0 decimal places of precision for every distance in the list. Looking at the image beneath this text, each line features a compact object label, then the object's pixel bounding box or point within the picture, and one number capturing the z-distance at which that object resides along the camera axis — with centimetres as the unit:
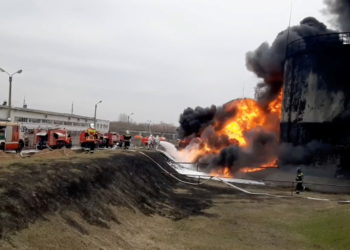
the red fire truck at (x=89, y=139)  3151
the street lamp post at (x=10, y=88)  3841
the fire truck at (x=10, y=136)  2669
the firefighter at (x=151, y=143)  4833
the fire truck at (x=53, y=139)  3331
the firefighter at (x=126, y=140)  3870
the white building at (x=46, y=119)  6191
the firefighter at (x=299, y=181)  2864
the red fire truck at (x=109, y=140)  4522
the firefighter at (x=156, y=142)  5188
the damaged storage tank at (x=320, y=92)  3438
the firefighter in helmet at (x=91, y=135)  3146
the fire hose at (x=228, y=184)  2526
